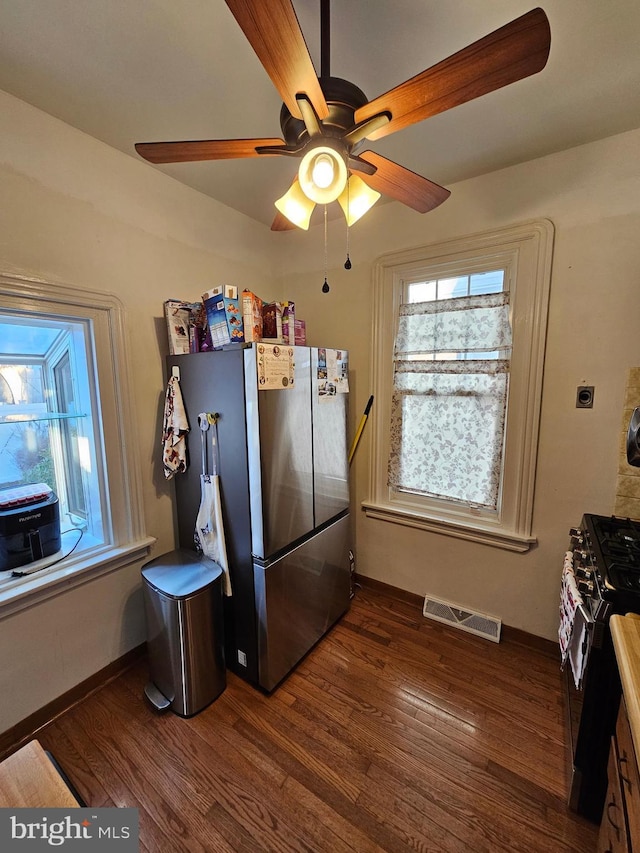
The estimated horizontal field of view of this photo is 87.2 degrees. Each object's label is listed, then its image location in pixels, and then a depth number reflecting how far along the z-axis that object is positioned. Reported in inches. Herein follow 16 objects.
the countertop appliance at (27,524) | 57.7
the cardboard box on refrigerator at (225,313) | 62.1
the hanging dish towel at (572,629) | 46.3
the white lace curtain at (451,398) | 76.1
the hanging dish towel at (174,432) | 69.4
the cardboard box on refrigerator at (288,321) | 69.5
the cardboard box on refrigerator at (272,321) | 66.7
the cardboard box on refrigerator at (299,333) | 74.3
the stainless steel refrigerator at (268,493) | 60.0
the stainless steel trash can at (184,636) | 59.9
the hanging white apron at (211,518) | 65.2
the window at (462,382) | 71.7
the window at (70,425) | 58.4
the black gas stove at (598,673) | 43.2
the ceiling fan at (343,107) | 26.9
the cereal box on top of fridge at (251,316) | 62.6
